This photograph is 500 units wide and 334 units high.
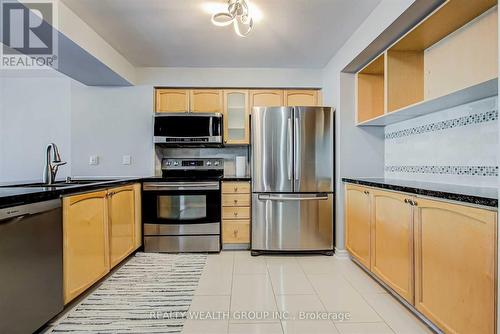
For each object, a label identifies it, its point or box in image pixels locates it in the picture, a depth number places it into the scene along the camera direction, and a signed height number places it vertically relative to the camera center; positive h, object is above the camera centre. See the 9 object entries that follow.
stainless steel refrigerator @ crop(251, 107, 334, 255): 3.15 -0.13
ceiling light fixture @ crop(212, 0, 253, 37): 2.04 +1.09
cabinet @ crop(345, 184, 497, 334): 1.30 -0.51
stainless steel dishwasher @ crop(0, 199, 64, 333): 1.40 -0.53
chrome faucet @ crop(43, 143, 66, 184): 2.47 -0.05
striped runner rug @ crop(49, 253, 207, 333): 1.83 -1.00
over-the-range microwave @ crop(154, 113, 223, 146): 3.49 +0.44
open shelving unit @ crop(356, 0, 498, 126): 1.79 +0.79
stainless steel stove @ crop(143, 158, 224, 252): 3.29 -0.56
